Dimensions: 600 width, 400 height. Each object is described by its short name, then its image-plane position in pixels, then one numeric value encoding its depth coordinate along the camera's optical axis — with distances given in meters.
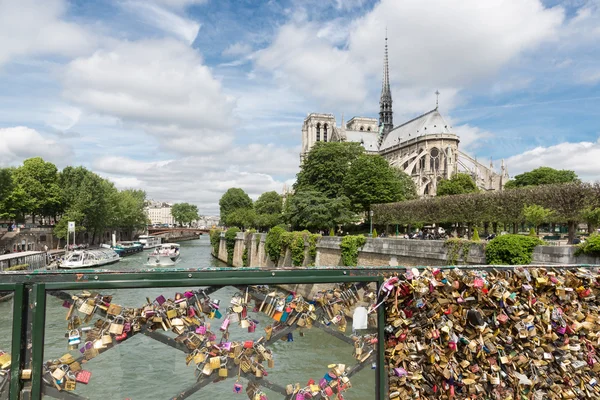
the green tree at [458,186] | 70.56
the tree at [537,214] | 25.27
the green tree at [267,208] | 81.61
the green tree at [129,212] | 75.44
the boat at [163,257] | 52.50
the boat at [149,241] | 80.45
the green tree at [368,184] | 53.19
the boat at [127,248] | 61.85
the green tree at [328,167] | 56.38
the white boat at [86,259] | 41.12
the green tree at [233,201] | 121.69
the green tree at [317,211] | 48.31
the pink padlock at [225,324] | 2.78
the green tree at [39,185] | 57.30
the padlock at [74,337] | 2.62
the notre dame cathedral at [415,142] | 89.94
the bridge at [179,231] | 117.06
